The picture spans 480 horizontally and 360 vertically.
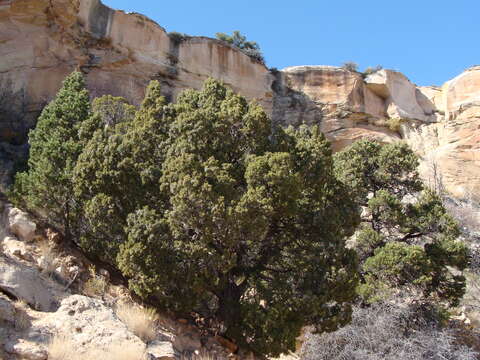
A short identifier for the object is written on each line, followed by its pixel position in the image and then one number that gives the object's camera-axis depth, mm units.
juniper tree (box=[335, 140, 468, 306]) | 12914
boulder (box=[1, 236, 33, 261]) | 10183
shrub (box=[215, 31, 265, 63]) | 32156
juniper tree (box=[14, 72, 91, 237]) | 11500
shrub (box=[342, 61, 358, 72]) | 32281
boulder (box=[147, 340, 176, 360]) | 7770
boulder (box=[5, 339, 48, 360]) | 6438
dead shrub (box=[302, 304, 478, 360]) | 11352
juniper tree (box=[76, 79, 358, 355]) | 8867
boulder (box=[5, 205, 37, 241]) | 11031
